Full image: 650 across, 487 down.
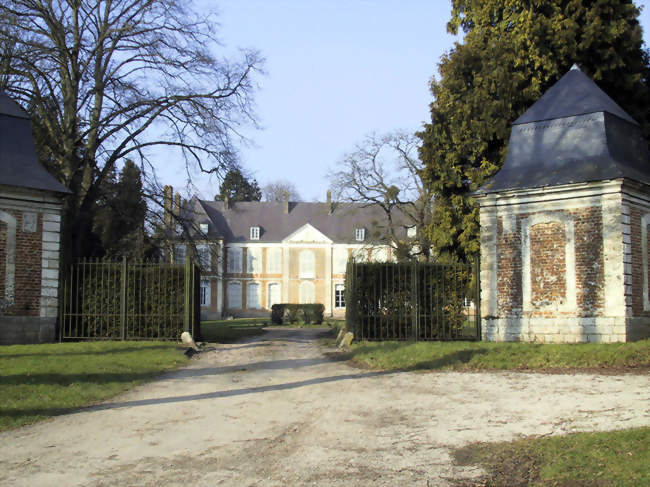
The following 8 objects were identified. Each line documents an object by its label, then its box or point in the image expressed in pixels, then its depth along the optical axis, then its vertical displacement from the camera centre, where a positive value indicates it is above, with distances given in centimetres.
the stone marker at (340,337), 1557 -91
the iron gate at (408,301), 1426 -1
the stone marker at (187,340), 1385 -88
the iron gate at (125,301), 1491 +0
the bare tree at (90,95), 1711 +579
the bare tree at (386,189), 3016 +547
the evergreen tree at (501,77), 1734 +637
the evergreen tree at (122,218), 1934 +270
